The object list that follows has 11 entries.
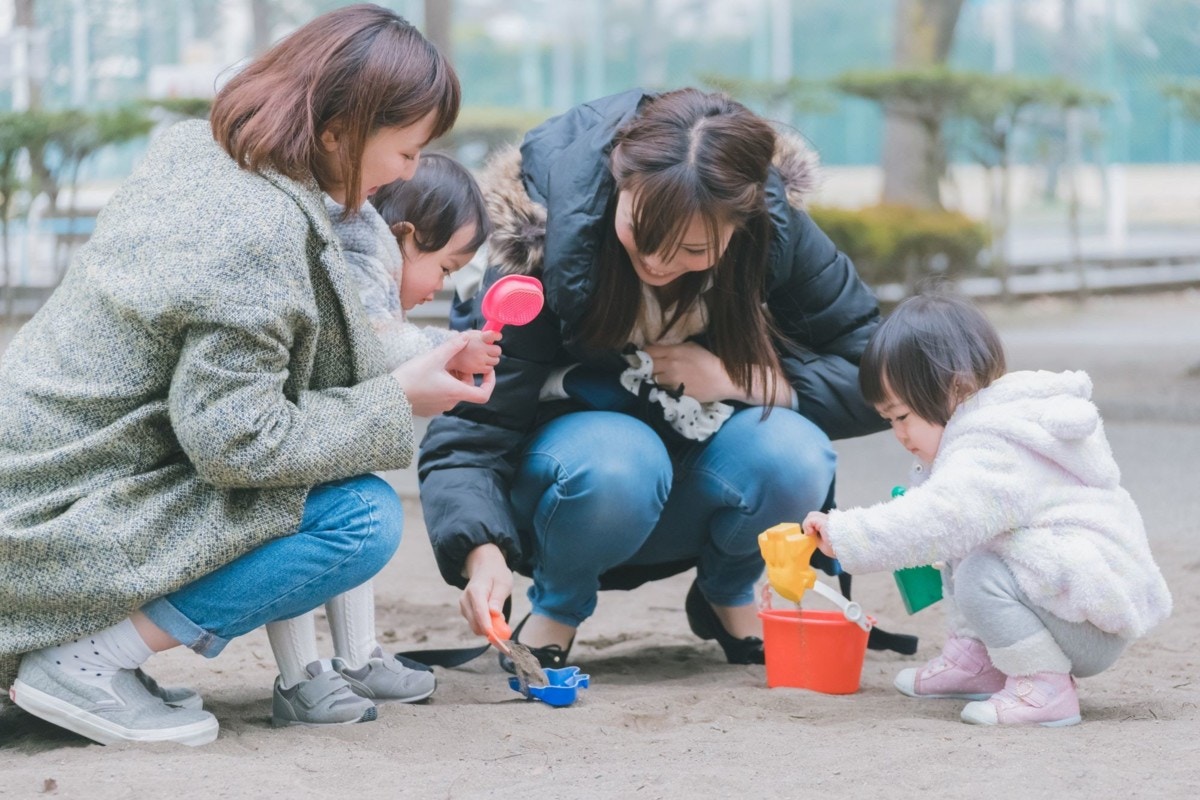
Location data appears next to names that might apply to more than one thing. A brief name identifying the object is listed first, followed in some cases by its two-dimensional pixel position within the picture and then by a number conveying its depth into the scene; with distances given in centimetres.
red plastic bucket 499
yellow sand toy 458
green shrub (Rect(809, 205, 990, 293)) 1959
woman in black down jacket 471
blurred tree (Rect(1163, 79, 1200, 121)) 1549
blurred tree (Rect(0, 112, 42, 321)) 1672
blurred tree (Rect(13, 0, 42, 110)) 2006
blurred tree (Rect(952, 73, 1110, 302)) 1947
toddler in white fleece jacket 441
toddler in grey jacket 458
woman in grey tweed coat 390
